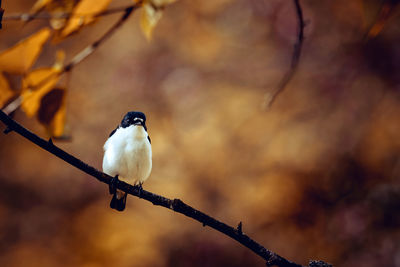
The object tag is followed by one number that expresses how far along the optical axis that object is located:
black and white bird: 5.64
